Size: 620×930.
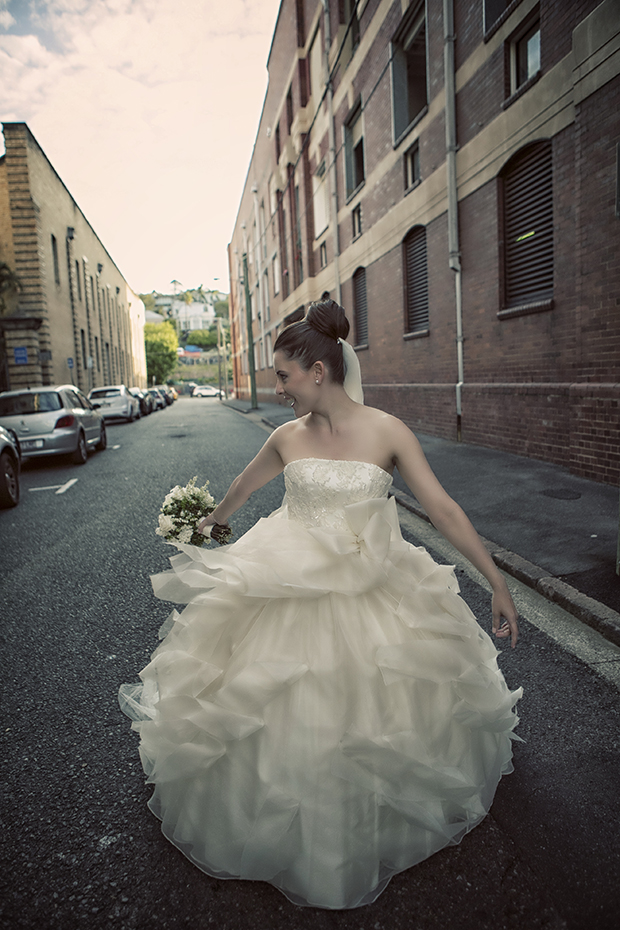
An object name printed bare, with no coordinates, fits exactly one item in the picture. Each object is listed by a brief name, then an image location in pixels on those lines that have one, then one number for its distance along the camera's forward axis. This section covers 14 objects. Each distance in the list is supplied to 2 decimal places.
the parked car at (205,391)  84.81
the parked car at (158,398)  41.38
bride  1.84
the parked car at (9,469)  8.34
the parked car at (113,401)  25.78
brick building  7.54
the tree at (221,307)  159.00
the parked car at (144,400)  32.81
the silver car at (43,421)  12.08
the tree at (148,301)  146.88
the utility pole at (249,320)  28.97
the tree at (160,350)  87.43
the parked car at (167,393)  51.23
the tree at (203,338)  139.88
